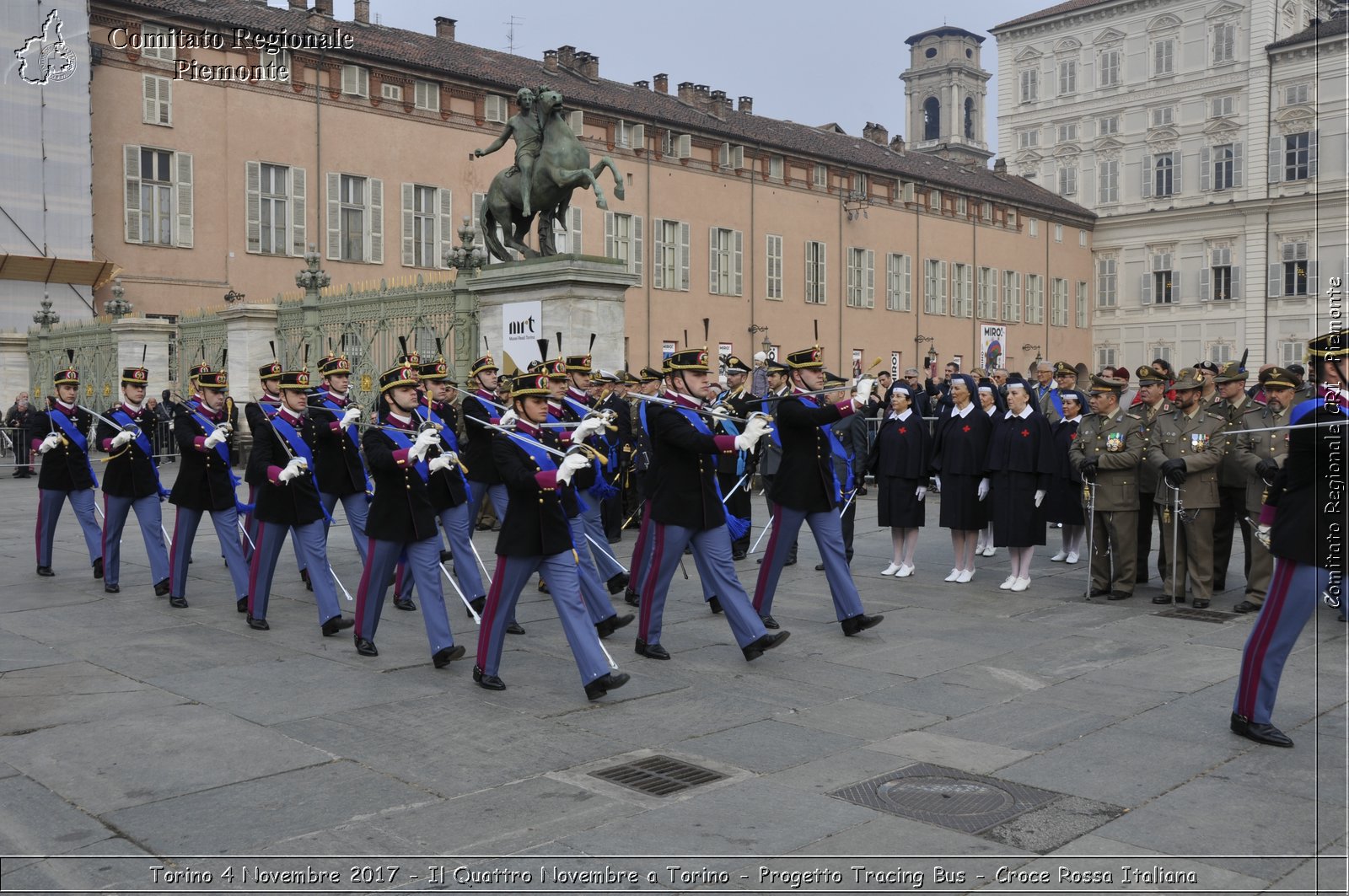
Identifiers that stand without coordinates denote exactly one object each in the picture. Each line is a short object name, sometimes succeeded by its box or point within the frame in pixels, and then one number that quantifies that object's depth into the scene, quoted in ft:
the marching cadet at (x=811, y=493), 28.14
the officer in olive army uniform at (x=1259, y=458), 31.76
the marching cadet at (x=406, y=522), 25.29
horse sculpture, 53.72
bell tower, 338.13
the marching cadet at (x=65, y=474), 37.63
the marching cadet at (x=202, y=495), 32.50
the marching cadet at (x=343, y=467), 30.22
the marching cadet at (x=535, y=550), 22.66
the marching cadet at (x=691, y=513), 25.70
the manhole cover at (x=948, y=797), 16.90
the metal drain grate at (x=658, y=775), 18.04
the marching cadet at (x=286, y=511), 28.86
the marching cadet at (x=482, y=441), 34.68
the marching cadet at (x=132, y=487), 34.45
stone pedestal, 51.57
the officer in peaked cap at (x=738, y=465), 32.60
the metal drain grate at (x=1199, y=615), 31.12
